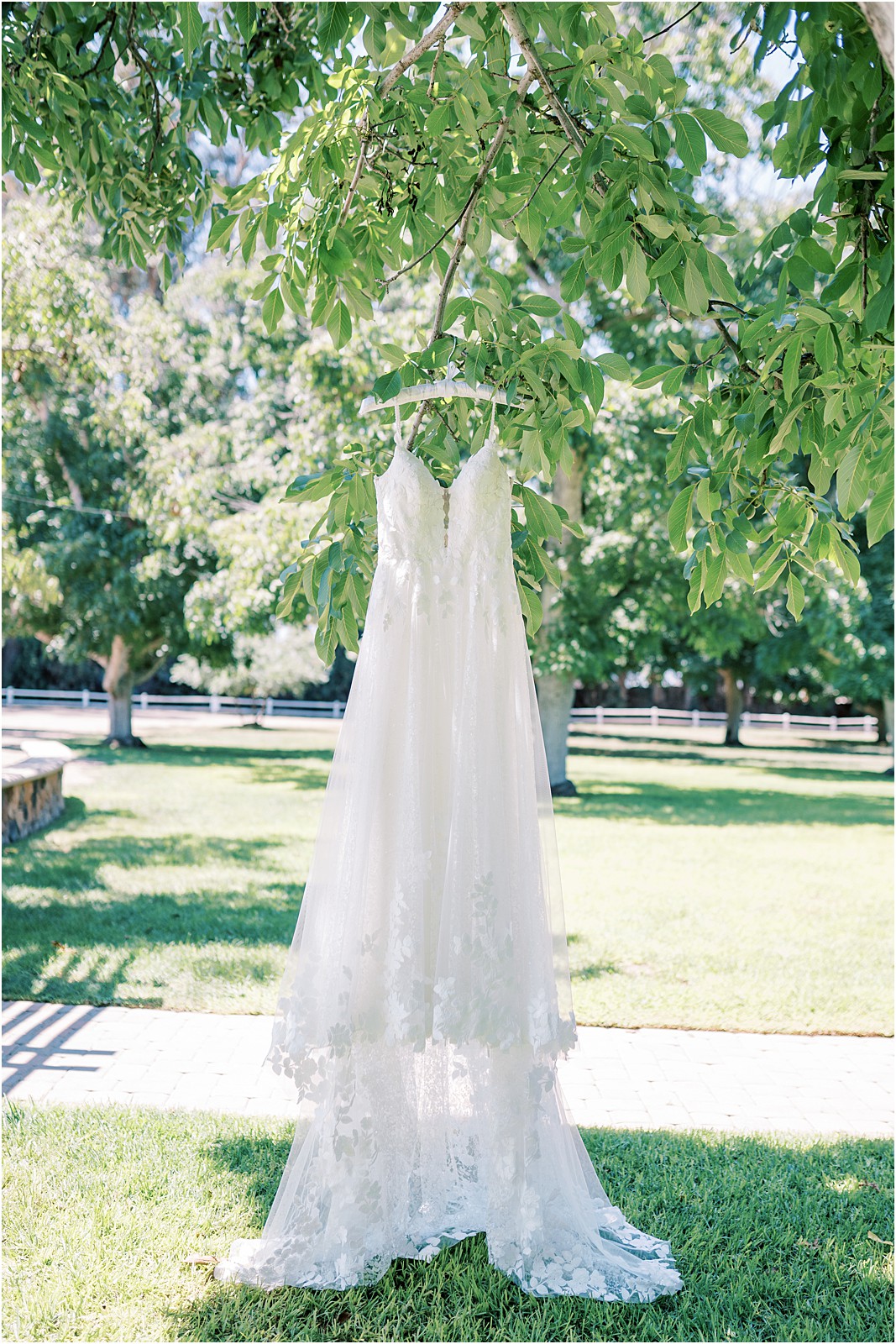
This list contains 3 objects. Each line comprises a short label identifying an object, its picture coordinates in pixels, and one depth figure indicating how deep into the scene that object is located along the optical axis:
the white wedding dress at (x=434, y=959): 2.33
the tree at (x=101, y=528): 12.66
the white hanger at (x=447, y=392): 2.48
